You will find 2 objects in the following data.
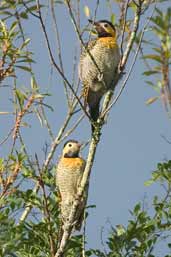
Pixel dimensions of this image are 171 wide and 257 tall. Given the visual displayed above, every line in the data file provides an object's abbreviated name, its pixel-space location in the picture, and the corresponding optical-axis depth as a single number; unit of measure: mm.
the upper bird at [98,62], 12047
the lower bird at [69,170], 11922
